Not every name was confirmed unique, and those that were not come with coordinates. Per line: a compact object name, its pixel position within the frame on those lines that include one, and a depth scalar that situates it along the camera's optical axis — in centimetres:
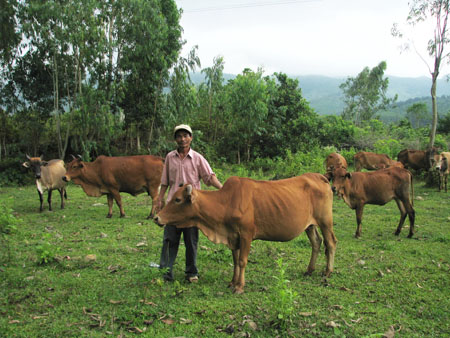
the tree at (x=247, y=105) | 1856
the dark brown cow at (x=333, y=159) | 1428
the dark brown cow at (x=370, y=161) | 1536
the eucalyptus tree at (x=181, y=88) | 1606
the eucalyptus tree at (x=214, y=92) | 2178
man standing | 504
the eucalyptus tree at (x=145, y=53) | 1480
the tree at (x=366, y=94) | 4838
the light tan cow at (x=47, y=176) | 1023
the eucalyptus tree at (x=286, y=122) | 2050
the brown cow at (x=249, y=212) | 470
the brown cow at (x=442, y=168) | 1386
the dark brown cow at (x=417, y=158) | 1488
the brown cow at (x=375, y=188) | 820
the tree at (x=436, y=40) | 1588
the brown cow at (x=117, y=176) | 954
